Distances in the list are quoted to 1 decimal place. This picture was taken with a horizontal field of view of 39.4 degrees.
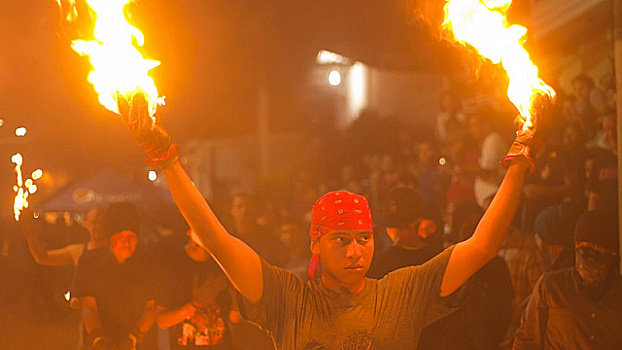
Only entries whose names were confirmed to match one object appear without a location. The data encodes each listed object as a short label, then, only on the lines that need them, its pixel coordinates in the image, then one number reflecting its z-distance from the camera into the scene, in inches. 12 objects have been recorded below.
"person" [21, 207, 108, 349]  265.9
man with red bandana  158.7
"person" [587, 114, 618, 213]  286.0
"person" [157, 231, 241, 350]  237.1
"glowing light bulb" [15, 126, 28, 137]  442.6
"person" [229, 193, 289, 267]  296.7
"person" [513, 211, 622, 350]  213.5
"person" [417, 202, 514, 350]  230.2
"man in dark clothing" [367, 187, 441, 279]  232.1
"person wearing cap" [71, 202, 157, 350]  244.5
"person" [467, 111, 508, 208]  337.1
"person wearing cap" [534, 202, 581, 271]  248.7
